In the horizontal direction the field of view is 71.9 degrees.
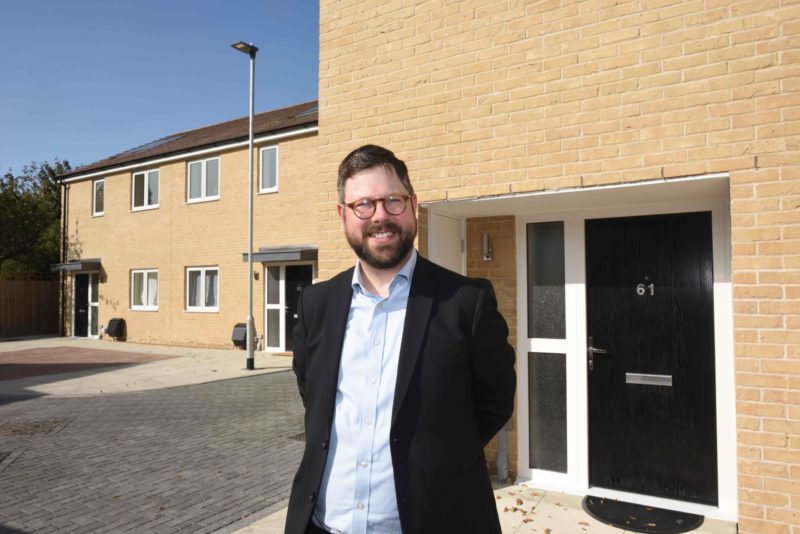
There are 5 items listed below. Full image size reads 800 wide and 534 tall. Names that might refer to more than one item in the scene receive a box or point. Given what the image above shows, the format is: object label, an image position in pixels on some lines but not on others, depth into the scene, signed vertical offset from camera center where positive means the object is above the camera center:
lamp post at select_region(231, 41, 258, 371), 12.64 +1.41
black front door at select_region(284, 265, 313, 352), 15.45 +0.03
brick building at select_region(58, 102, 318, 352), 15.56 +1.75
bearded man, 1.75 -0.33
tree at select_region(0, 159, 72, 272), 24.17 +2.85
